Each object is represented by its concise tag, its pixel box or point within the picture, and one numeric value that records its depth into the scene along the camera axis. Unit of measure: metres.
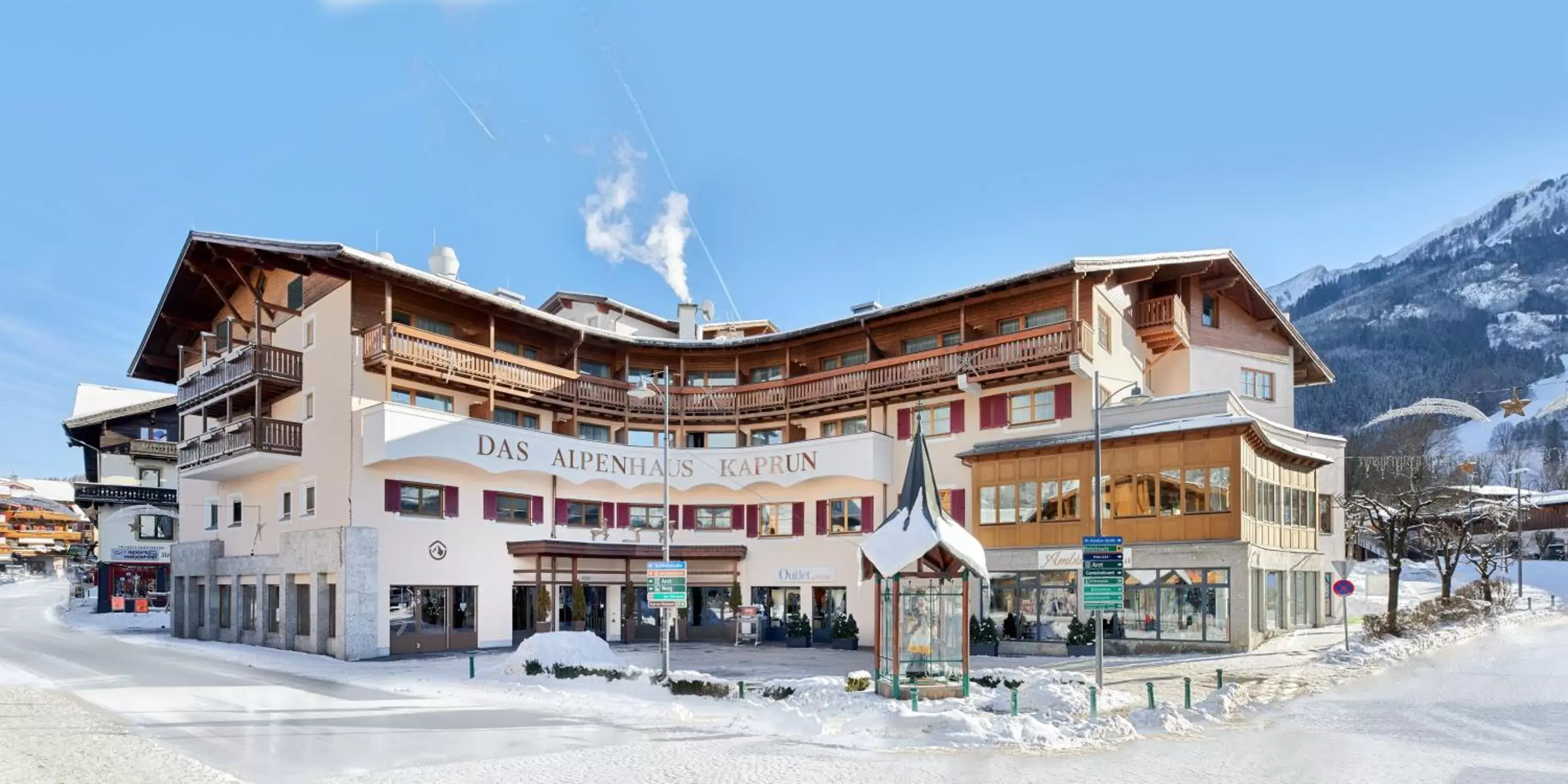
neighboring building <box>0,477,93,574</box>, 115.94
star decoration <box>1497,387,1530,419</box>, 24.80
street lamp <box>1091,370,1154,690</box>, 21.50
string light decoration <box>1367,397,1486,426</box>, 24.83
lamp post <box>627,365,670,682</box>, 24.47
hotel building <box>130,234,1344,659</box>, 33.06
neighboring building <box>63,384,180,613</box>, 61.31
